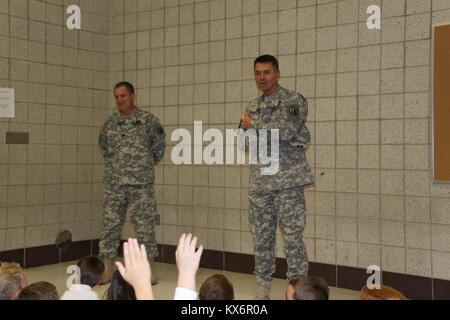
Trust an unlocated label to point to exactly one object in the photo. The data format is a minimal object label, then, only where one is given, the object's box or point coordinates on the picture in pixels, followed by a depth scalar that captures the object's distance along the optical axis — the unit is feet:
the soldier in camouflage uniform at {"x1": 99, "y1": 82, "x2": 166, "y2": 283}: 14.19
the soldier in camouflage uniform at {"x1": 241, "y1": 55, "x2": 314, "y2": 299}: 11.44
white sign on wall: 15.29
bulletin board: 11.99
